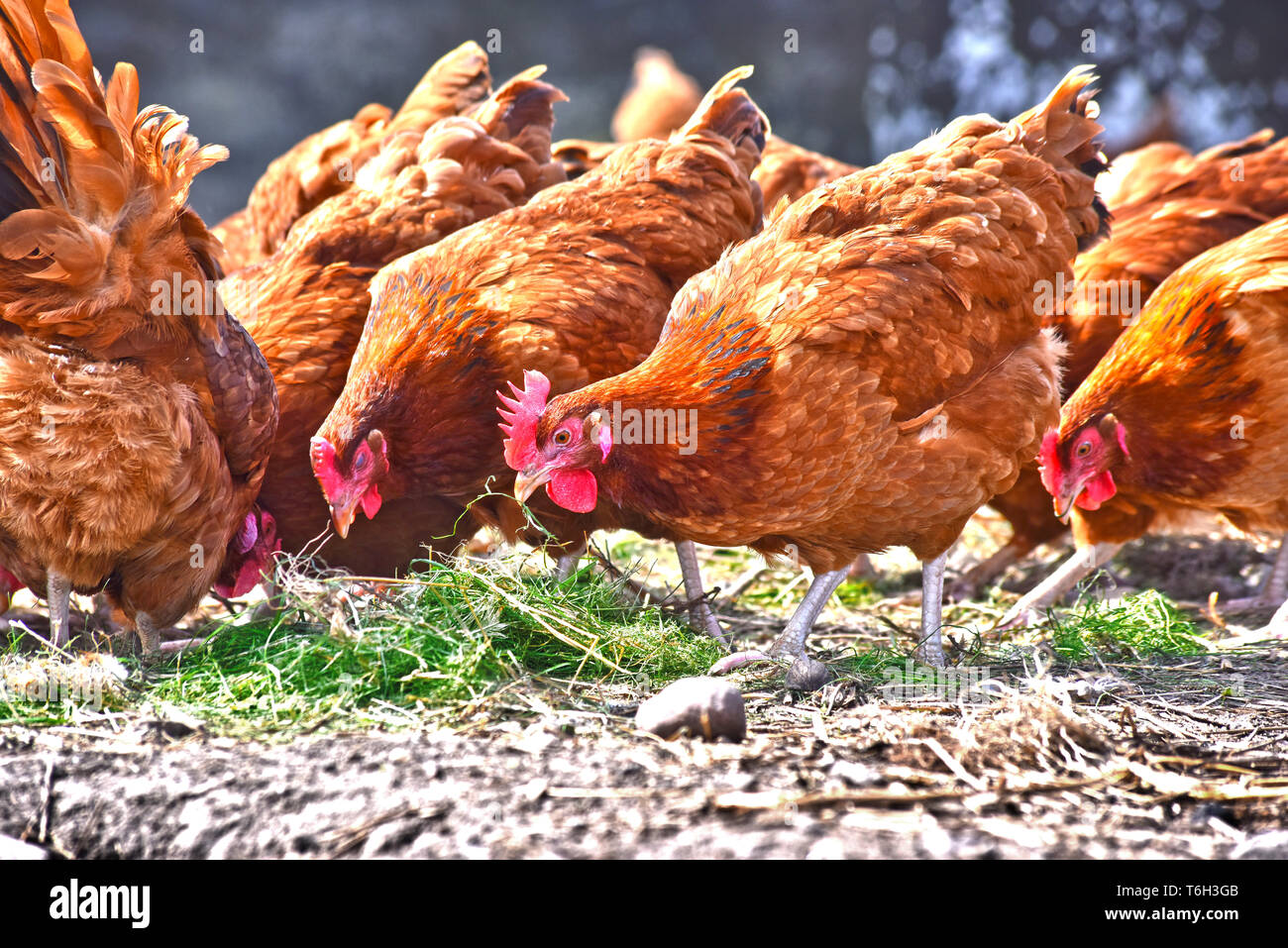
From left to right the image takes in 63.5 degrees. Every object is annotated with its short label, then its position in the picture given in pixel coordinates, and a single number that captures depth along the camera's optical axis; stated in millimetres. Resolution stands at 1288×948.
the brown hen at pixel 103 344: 2559
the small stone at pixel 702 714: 2285
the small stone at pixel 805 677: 2732
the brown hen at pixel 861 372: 2643
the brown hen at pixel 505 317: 3080
